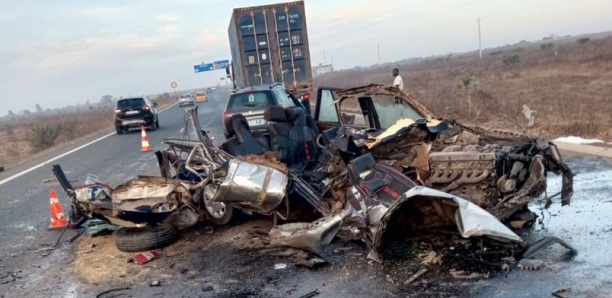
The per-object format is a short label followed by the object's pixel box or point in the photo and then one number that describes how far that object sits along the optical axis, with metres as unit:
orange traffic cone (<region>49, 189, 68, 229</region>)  7.13
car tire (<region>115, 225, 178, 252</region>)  5.86
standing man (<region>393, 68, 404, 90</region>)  15.29
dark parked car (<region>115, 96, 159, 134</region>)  22.17
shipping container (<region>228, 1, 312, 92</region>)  19.31
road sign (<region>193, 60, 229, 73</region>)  48.44
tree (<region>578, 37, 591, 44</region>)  72.16
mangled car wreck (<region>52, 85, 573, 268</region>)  4.85
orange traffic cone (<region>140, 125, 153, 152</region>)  15.06
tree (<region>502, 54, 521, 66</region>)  52.44
